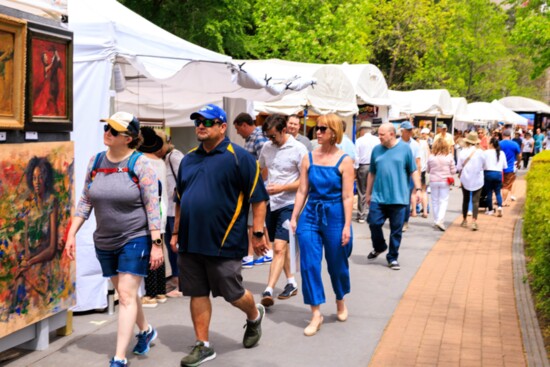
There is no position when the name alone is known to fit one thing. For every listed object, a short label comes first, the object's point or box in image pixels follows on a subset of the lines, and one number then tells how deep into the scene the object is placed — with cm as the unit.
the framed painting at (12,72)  471
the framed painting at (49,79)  504
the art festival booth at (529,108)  4475
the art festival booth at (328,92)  1416
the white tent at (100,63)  630
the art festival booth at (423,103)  2364
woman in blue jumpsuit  594
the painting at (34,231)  478
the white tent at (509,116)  3569
